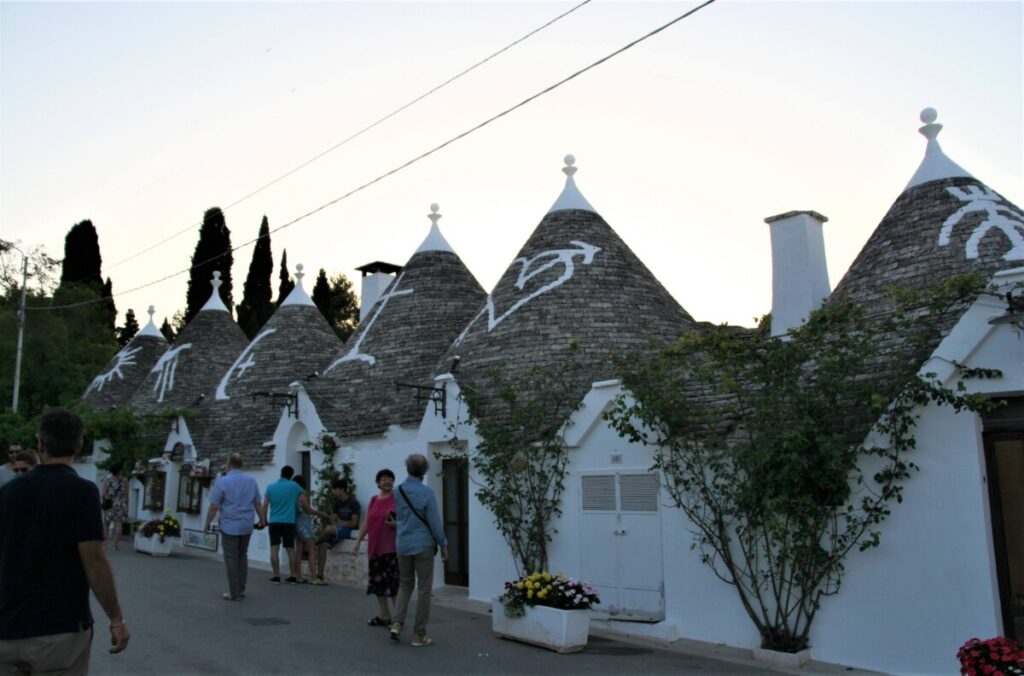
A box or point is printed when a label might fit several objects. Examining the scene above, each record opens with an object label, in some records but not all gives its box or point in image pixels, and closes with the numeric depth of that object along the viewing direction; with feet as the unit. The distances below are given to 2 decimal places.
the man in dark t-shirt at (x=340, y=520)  46.52
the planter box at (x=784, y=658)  27.14
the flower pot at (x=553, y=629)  28.30
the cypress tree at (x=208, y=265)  159.02
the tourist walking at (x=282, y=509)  42.01
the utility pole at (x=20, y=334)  96.89
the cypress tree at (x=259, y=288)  159.33
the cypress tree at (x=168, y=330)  182.15
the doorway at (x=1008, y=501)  25.07
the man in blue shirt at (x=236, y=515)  35.04
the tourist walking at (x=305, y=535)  42.96
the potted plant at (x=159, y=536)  58.34
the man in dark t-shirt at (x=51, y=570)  13.08
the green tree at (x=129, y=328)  193.65
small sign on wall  62.69
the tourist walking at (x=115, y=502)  64.28
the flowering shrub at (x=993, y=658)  19.94
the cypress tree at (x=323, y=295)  167.53
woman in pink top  29.86
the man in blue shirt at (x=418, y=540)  27.37
